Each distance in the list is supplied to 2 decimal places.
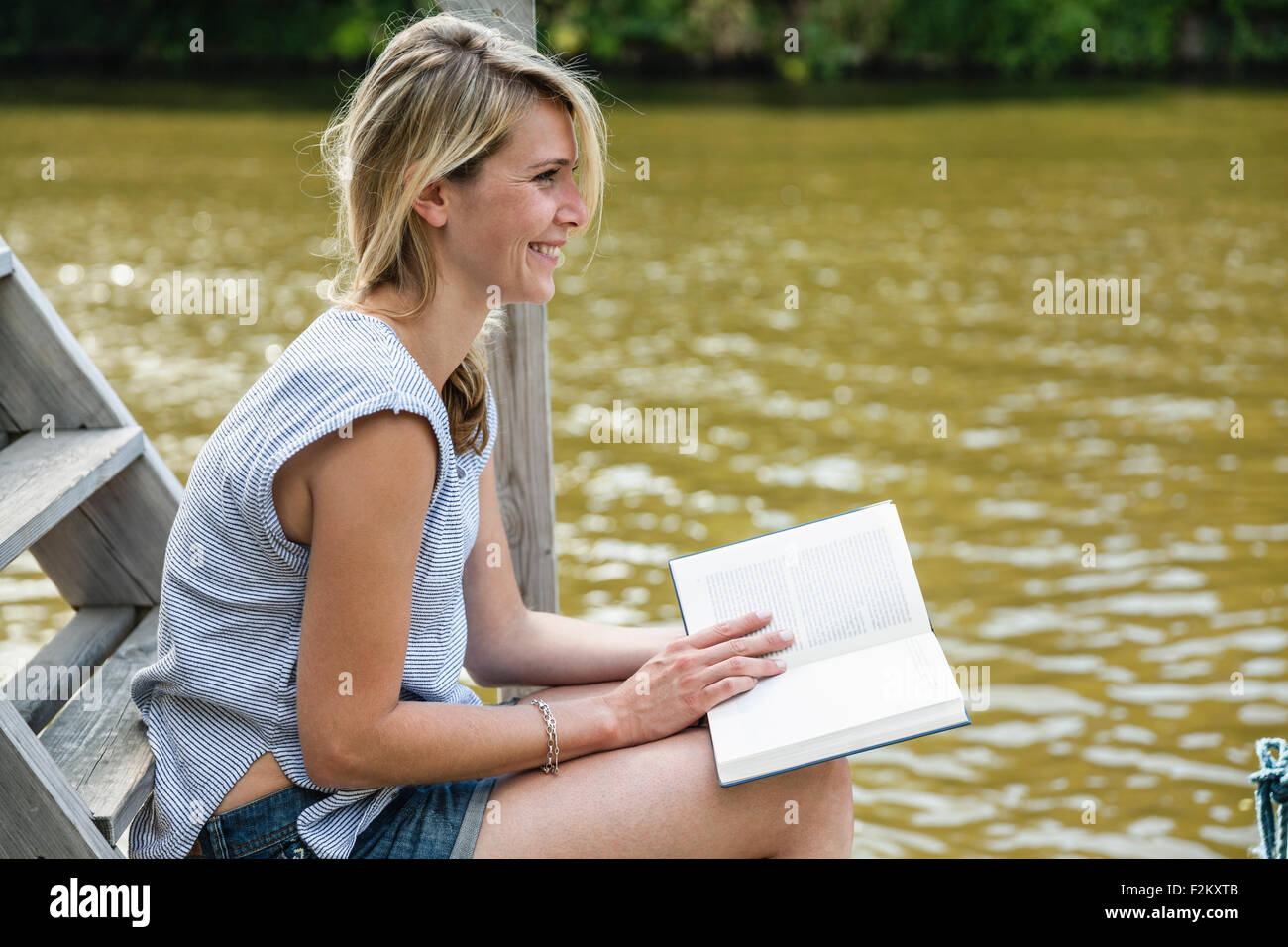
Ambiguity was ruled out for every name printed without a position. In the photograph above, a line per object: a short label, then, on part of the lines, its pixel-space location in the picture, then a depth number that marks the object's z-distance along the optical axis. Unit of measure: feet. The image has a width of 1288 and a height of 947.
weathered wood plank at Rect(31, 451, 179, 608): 8.46
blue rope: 8.28
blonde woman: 6.00
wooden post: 8.90
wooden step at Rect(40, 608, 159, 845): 6.42
